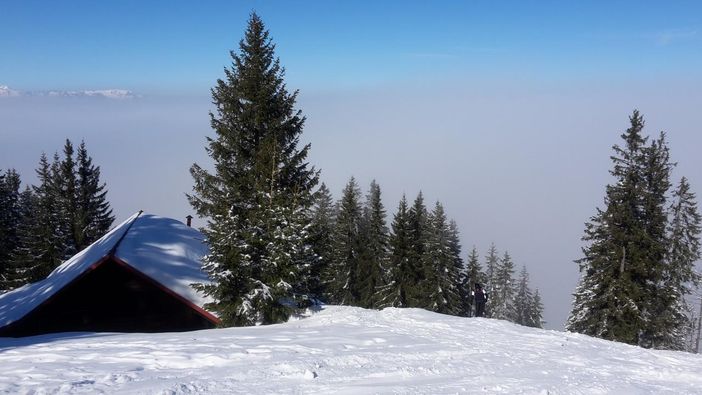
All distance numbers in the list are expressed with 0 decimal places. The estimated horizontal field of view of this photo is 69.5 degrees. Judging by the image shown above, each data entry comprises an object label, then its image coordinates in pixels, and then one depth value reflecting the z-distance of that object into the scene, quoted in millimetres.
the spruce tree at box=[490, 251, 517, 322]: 60394
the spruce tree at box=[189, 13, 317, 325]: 17781
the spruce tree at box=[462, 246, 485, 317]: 45878
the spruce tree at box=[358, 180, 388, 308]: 42344
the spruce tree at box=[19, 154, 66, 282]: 39062
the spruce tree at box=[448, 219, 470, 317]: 39659
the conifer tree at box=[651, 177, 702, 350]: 24703
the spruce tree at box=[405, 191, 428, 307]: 37875
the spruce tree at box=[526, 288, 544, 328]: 66562
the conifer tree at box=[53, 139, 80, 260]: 41562
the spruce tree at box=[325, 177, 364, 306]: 42969
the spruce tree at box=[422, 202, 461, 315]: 37406
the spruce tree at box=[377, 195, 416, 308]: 38312
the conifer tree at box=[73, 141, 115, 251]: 42000
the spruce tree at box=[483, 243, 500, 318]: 60056
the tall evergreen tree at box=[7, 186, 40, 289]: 39000
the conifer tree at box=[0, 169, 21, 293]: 41938
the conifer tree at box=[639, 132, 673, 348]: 24109
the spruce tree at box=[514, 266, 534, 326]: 65512
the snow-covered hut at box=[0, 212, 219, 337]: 19328
